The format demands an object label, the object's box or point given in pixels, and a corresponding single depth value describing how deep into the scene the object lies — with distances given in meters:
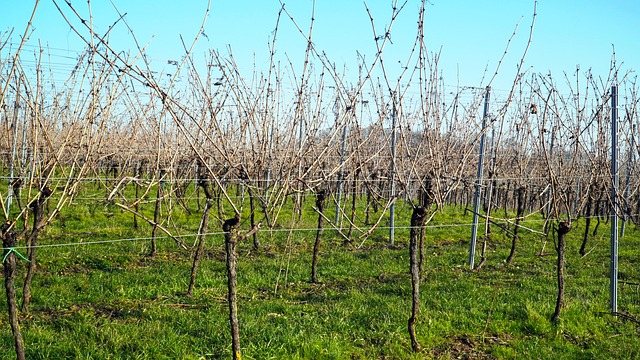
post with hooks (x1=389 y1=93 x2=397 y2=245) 8.97
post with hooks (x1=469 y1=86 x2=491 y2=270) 7.20
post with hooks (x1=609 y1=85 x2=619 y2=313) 5.35
